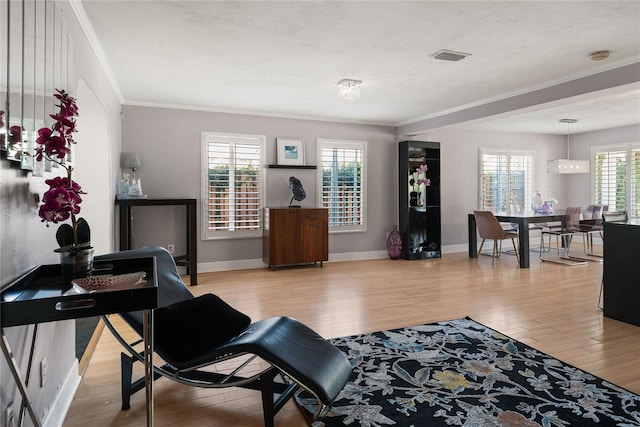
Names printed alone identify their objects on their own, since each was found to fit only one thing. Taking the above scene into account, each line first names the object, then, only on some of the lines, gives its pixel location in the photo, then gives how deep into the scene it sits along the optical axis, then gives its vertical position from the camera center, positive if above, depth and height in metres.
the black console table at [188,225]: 4.80 -0.14
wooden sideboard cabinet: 5.84 -0.33
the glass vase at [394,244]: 6.91 -0.53
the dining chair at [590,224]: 6.97 -0.16
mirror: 1.40 +0.58
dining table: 6.08 -0.12
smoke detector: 3.49 +1.45
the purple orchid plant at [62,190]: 1.62 +0.10
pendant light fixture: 7.15 +0.92
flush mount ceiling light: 4.41 +1.44
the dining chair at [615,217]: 4.28 -0.02
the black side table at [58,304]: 1.27 -0.31
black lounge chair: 1.94 -0.71
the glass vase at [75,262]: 1.69 -0.21
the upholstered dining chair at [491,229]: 6.50 -0.23
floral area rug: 2.05 -1.04
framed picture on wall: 6.23 +1.03
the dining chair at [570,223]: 6.64 -0.13
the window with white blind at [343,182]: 6.61 +0.56
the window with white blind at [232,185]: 5.84 +0.45
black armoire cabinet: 6.91 +0.29
